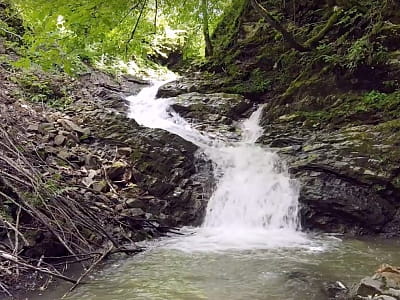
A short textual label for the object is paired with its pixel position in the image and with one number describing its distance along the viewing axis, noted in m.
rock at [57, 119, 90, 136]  7.88
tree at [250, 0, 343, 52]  9.00
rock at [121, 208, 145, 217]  6.13
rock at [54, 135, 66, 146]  7.11
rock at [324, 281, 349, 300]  3.70
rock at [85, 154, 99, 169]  6.85
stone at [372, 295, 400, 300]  3.17
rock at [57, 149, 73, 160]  6.72
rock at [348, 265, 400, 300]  3.26
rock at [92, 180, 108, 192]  6.30
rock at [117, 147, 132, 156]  7.57
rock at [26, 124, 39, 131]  7.09
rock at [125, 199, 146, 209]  6.39
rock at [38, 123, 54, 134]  7.20
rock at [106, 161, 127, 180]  6.91
